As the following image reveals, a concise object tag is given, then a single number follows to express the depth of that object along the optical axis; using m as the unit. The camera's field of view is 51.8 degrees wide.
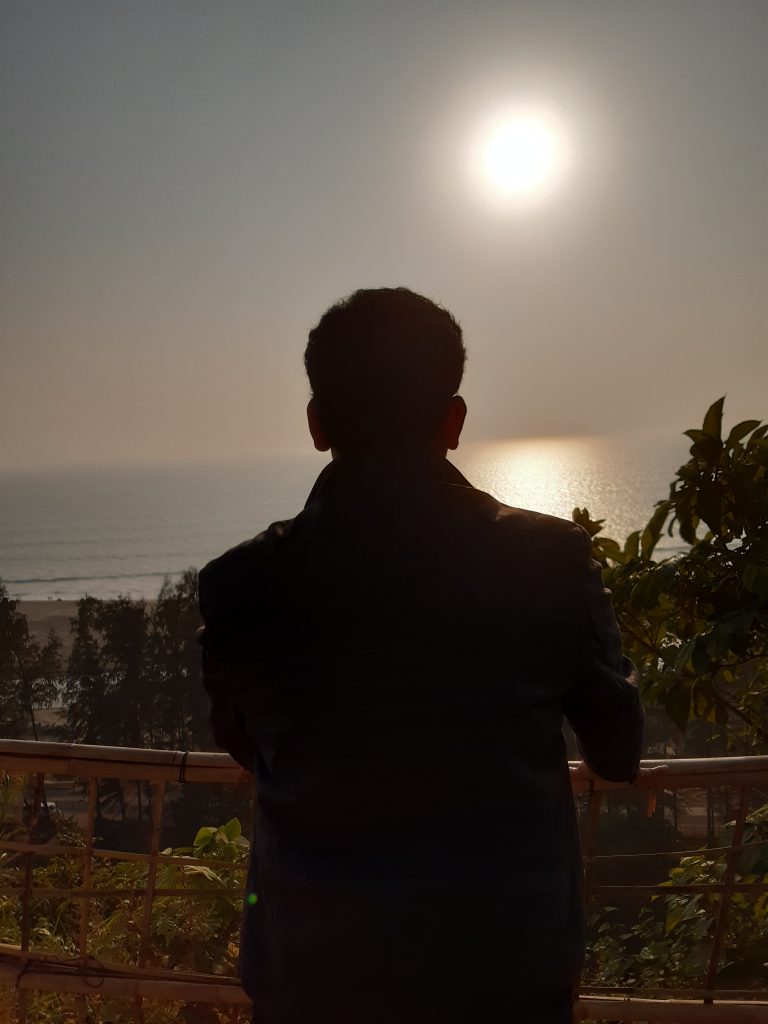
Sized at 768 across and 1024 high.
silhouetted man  0.82
